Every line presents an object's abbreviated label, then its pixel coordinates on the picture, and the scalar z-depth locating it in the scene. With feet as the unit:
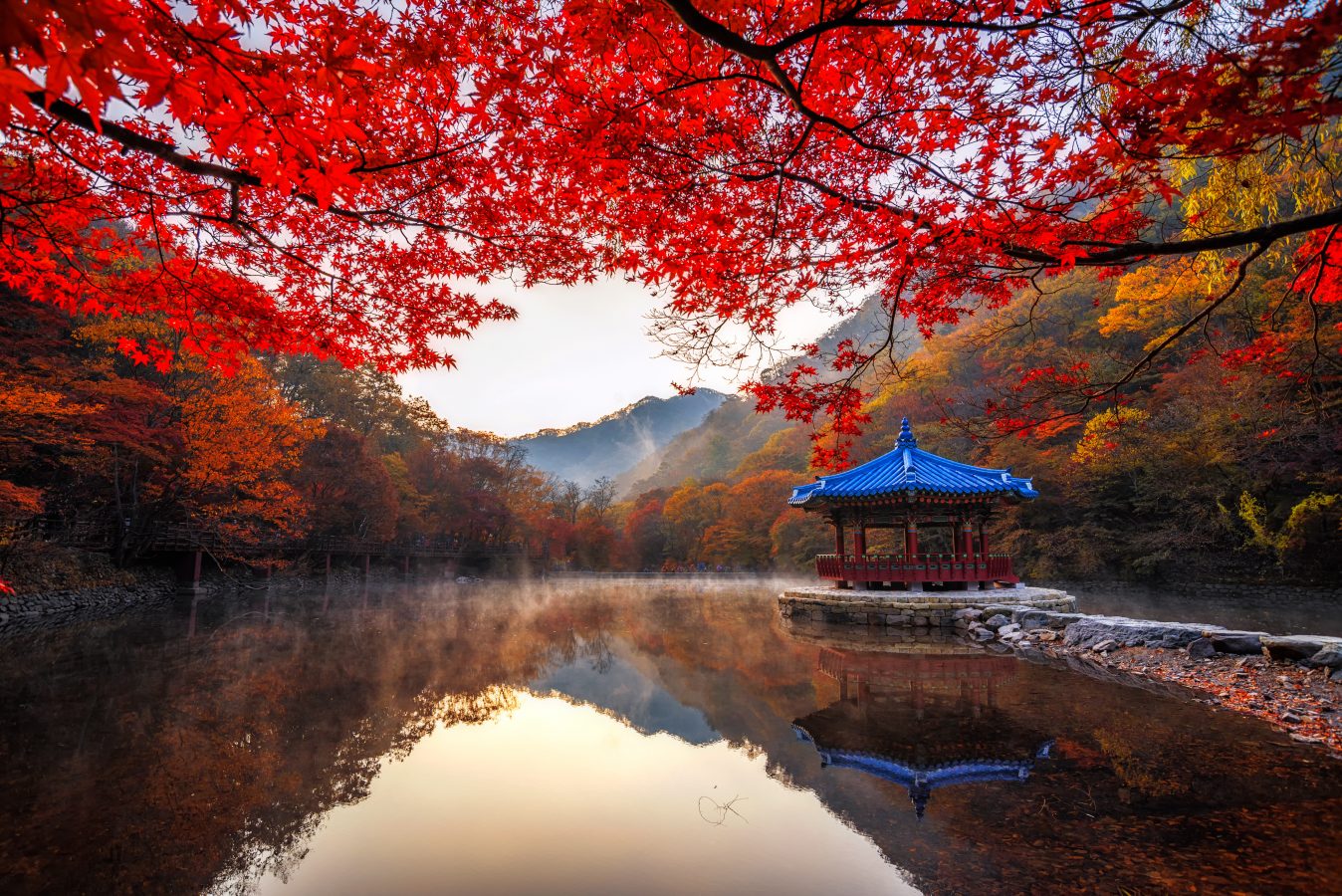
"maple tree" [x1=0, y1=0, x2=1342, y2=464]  7.41
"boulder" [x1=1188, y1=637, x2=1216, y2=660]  22.68
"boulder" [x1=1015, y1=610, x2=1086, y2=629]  31.31
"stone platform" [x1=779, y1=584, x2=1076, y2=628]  37.22
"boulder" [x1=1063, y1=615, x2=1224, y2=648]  24.32
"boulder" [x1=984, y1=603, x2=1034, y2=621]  35.09
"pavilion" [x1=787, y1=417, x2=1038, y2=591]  41.86
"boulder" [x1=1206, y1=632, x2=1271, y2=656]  21.79
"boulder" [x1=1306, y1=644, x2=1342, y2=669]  18.38
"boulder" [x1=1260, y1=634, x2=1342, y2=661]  19.47
